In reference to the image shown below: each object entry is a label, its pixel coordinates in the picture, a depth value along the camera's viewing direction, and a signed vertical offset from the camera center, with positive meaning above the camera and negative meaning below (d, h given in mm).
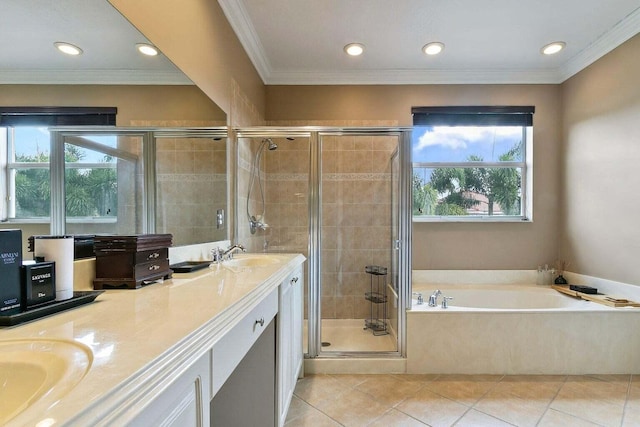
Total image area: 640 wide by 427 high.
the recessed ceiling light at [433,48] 2740 +1398
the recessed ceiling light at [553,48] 2742 +1400
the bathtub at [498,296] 2953 -804
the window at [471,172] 3355 +397
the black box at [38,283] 760 -180
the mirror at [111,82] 821 +429
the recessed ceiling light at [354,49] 2746 +1394
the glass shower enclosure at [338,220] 2467 -91
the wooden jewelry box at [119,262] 1092 -178
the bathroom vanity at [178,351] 442 -265
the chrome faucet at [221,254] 1882 -268
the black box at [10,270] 701 -135
